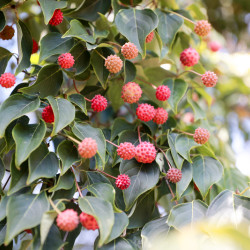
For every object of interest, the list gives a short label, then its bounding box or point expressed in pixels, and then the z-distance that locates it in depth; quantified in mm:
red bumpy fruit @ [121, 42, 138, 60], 847
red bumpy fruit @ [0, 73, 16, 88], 833
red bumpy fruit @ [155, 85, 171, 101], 987
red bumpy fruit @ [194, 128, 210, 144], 915
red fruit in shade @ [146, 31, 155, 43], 964
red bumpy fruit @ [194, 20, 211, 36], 1062
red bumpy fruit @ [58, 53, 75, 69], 838
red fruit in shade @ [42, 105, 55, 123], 818
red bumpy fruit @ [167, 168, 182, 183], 851
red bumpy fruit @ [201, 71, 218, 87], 972
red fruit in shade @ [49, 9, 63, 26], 919
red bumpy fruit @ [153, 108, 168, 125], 969
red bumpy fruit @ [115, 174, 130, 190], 810
